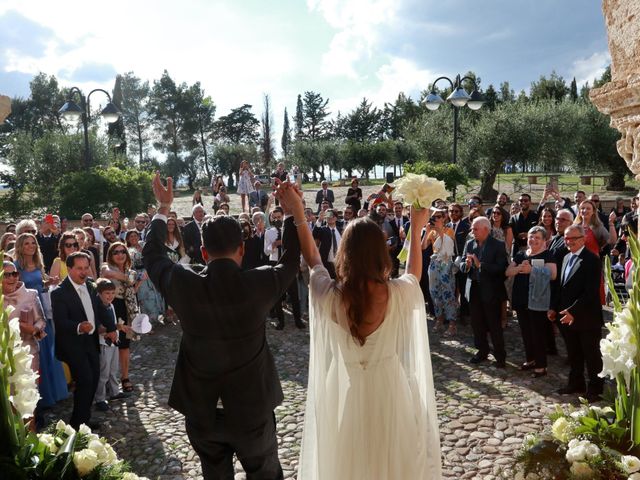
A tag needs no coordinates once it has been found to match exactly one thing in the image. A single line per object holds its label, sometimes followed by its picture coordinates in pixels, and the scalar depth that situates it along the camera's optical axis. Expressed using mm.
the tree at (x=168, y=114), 55969
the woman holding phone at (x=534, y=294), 6312
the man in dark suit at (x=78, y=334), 4969
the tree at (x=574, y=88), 57319
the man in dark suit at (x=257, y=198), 19769
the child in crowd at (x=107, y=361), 5547
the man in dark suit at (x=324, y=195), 16078
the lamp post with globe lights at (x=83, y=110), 14555
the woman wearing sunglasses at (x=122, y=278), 6798
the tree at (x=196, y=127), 55312
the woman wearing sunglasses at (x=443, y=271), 8320
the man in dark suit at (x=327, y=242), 9523
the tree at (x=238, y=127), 61719
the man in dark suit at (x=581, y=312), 5551
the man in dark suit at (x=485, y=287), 6688
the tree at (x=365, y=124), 65438
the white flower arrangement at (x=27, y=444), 2197
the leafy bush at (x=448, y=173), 18828
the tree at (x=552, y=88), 50875
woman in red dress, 8227
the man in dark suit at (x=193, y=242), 9625
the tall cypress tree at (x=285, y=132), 70438
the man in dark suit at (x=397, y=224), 11131
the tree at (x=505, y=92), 59106
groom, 2648
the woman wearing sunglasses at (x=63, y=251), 6949
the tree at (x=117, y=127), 31644
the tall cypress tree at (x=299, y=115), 72438
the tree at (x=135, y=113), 57750
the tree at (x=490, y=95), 56875
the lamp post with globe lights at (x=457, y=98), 13672
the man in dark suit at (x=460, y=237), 8898
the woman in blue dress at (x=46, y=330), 5734
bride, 2676
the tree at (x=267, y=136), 57719
